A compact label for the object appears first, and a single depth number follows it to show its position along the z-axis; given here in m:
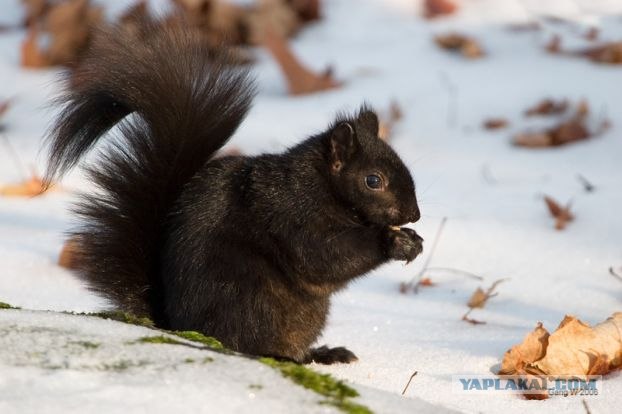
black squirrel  5.27
